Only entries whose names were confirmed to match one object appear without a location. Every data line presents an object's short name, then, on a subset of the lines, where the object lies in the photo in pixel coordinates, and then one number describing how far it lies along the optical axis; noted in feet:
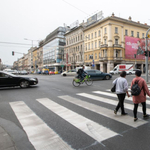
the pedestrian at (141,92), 13.25
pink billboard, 143.99
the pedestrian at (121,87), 14.47
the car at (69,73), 101.14
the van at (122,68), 115.50
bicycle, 39.56
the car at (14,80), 34.34
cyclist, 39.57
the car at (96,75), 56.18
